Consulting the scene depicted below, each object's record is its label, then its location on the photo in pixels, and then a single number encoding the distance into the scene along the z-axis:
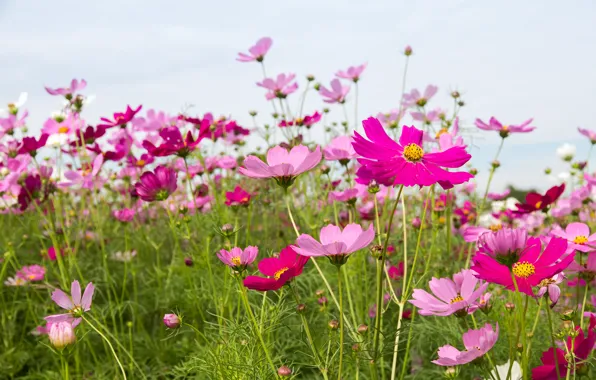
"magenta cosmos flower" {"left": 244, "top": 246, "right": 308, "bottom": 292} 0.91
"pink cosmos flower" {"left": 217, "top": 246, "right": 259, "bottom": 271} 0.98
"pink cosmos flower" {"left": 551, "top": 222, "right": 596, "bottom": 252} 1.12
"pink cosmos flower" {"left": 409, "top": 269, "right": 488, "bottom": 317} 0.91
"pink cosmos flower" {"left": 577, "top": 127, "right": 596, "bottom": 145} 2.76
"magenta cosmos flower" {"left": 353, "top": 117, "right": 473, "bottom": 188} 0.86
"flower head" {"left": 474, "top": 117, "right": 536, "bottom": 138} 1.70
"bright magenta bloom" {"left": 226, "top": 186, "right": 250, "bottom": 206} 1.68
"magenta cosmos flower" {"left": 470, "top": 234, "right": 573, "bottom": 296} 0.83
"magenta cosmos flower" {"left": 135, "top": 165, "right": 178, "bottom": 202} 1.48
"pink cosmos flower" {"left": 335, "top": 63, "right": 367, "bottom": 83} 2.29
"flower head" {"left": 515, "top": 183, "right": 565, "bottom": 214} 1.51
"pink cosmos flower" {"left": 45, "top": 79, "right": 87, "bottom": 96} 2.03
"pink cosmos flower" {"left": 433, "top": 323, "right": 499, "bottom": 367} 0.87
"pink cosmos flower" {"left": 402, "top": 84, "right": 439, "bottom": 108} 2.13
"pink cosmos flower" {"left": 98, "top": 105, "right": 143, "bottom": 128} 1.98
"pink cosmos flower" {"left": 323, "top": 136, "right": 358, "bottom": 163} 1.37
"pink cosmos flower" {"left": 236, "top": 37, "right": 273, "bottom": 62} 2.24
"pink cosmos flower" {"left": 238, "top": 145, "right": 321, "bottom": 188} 0.92
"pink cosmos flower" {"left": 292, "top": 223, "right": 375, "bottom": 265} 0.81
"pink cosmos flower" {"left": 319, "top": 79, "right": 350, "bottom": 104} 2.24
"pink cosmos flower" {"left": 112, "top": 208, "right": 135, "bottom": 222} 2.26
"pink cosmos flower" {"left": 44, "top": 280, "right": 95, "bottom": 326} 1.09
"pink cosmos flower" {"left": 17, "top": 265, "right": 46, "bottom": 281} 2.23
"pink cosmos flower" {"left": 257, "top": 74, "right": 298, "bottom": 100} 2.19
